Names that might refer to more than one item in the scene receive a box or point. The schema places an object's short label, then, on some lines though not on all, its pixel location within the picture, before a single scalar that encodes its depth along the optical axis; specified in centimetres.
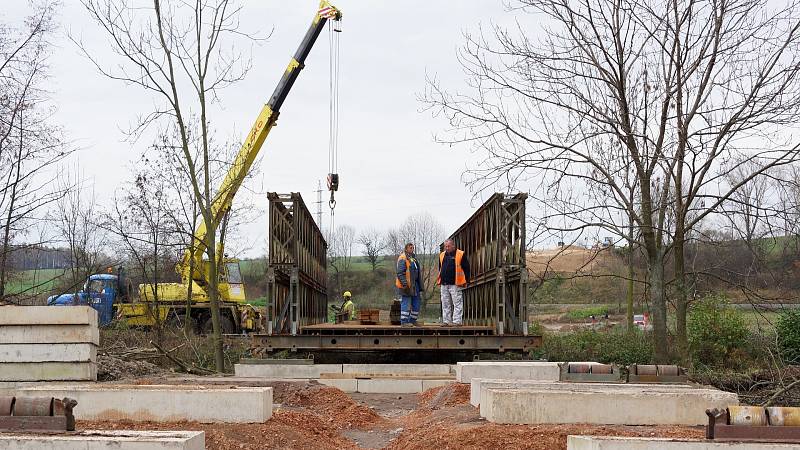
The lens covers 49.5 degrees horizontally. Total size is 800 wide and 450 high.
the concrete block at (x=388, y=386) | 1387
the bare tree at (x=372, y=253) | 6644
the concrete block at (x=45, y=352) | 1019
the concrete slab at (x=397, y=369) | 1466
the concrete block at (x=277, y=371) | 1376
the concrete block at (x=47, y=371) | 1020
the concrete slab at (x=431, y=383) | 1392
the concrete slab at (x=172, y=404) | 802
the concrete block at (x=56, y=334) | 1023
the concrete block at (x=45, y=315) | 1012
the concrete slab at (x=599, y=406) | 762
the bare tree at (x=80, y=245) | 2586
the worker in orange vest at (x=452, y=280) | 1734
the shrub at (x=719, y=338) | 1972
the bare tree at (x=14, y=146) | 1827
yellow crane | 2096
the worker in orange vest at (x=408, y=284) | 1747
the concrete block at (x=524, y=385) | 856
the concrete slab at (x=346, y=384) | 1391
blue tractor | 2911
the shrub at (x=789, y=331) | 1873
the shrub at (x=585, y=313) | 4281
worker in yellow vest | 2788
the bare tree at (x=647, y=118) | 1498
